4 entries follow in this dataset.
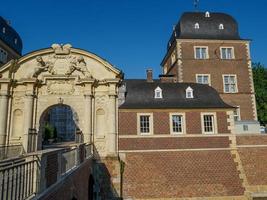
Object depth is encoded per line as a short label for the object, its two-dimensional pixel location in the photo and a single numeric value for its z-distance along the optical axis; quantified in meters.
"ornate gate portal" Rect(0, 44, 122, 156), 16.39
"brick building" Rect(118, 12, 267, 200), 16.25
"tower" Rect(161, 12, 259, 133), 24.61
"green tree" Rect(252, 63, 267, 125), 29.71
